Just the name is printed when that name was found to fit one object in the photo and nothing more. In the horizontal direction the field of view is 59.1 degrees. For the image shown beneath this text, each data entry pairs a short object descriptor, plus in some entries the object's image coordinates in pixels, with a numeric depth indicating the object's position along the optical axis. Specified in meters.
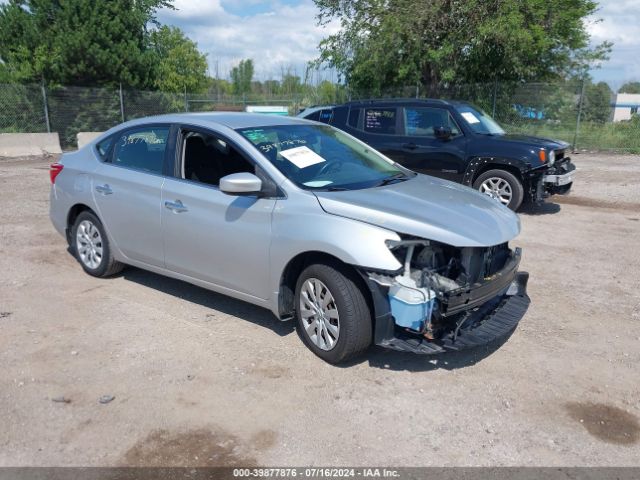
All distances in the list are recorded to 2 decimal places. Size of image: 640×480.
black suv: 8.73
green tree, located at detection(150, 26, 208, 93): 30.22
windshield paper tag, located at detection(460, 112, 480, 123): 9.35
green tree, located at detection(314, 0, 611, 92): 18.81
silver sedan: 3.76
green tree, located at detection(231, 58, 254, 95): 54.34
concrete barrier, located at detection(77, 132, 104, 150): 19.22
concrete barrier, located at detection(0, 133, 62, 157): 17.89
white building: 21.10
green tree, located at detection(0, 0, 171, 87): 20.78
